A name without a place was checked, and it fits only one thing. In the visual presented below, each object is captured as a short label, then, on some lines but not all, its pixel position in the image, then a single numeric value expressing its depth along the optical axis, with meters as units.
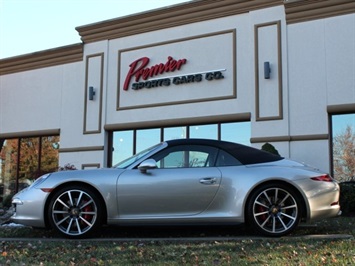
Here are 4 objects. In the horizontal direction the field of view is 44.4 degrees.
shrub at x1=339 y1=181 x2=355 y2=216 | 9.24
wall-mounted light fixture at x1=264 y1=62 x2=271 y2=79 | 11.40
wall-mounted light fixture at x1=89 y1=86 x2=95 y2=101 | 14.14
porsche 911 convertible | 5.40
